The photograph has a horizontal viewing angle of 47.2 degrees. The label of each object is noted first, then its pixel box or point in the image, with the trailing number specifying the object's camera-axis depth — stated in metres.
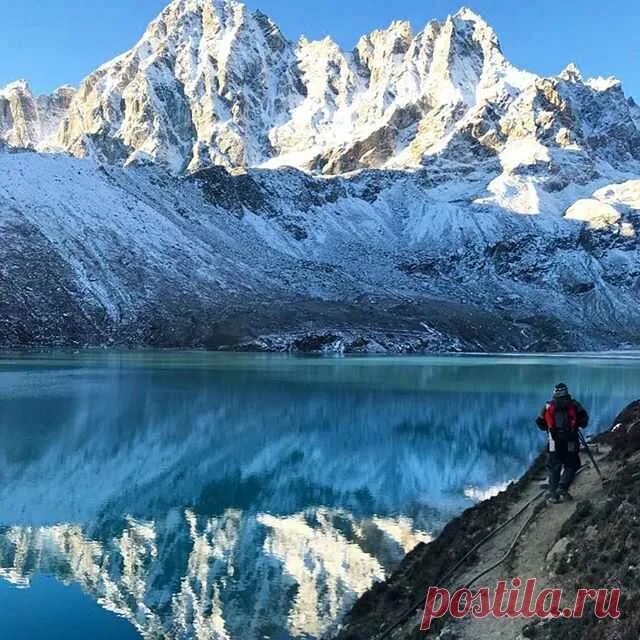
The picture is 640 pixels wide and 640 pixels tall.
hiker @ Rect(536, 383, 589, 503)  19.14
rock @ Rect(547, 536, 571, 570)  15.38
